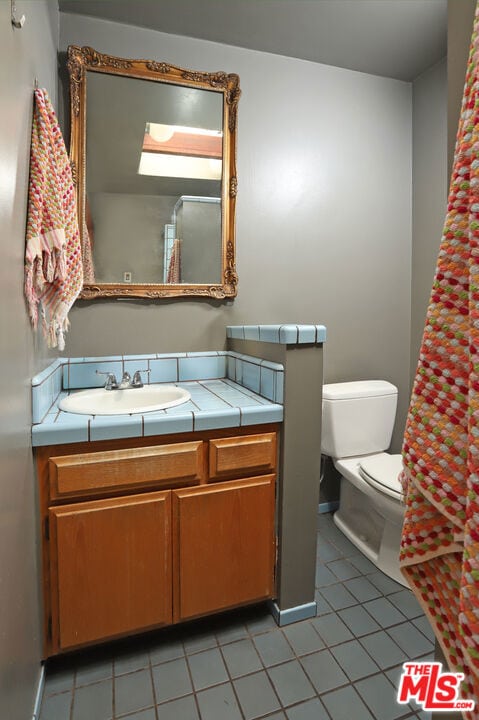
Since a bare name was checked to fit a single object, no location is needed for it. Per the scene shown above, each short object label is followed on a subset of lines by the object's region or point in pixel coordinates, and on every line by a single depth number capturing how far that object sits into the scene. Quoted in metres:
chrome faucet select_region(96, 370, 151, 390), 1.66
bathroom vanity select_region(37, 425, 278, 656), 1.21
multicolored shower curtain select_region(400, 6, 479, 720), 0.43
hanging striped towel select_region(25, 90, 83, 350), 1.09
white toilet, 1.79
